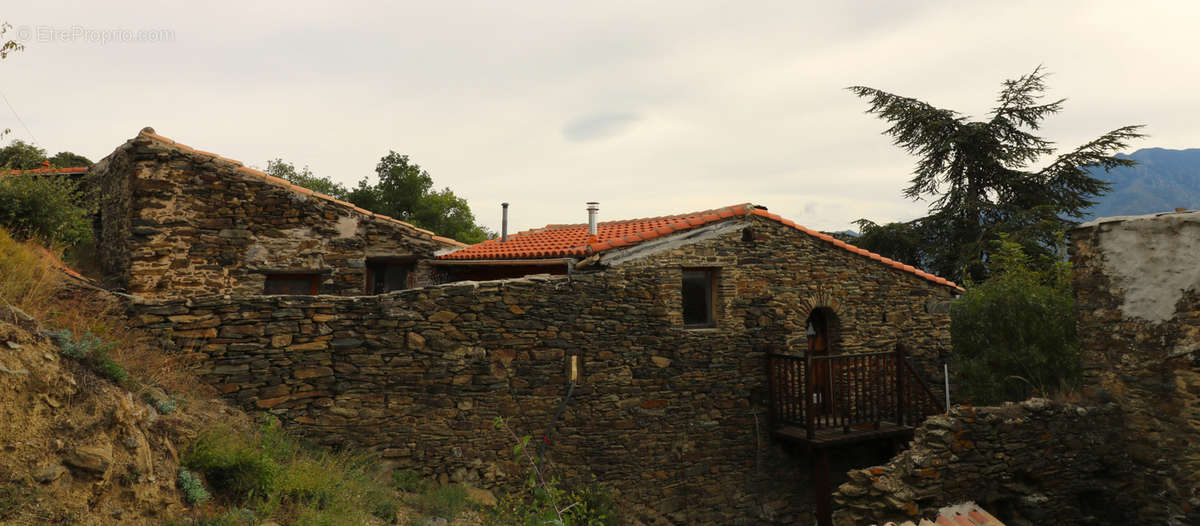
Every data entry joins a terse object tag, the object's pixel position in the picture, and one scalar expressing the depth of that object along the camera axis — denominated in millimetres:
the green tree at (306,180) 26022
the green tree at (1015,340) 8805
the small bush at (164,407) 4613
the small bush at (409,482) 6090
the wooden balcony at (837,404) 8766
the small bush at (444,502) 5672
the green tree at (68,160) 16391
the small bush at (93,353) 4148
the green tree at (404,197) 22641
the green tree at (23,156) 11180
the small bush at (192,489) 3975
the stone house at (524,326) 6230
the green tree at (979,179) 18266
